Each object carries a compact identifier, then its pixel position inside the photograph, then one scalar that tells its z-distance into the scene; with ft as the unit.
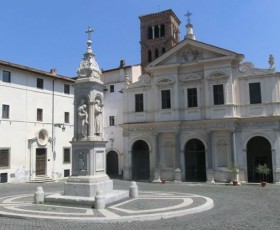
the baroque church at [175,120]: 85.87
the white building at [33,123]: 90.84
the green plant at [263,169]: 80.02
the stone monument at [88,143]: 45.27
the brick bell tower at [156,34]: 154.20
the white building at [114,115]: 117.80
